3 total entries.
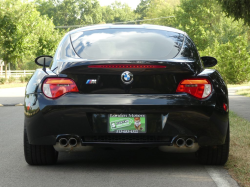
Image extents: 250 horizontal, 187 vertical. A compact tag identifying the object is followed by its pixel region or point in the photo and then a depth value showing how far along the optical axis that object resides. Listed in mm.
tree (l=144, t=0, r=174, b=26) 97500
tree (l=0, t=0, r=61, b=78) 37375
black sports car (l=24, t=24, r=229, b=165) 5309
